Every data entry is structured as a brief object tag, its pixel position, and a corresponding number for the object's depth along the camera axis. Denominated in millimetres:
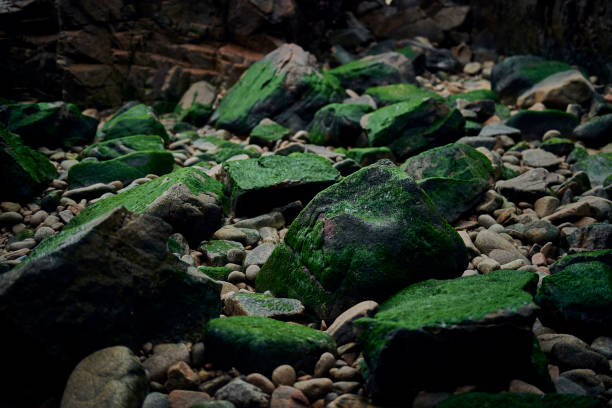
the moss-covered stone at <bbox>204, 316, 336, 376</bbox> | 2221
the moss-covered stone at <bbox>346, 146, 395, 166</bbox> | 5402
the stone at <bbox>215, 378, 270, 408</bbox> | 2021
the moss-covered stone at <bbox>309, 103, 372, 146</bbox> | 6230
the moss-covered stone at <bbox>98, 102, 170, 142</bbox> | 6617
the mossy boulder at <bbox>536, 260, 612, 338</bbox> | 2549
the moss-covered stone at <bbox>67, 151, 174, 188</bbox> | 5027
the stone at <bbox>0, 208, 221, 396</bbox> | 2119
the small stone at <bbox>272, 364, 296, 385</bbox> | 2141
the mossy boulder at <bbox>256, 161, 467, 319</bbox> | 2713
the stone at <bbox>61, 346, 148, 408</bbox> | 1943
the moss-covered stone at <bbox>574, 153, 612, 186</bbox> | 4945
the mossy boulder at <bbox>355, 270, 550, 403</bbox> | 1926
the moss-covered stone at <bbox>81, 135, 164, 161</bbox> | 5664
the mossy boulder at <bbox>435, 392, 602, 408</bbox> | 1791
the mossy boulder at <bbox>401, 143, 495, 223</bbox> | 4176
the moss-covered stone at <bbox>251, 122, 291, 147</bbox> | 6527
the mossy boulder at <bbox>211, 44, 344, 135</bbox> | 7211
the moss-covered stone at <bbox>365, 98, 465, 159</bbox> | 5777
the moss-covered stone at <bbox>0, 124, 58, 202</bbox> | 4660
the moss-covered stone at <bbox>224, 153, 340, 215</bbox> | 4199
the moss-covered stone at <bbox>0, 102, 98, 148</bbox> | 6219
